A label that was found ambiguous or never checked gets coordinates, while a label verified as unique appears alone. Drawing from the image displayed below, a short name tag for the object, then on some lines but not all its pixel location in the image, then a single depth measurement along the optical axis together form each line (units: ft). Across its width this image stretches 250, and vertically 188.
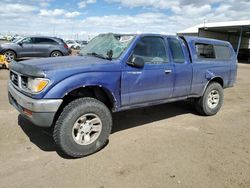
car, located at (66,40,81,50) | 95.83
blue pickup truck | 8.54
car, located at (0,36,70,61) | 34.20
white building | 74.42
